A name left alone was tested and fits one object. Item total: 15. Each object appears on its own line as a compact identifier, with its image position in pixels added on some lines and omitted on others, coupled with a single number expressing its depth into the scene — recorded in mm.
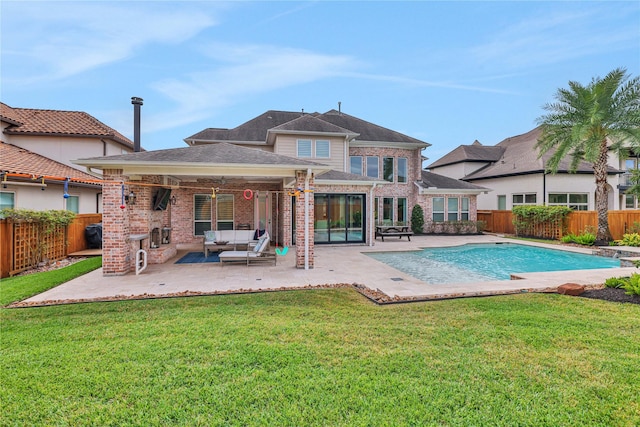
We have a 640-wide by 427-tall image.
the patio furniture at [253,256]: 9844
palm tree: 14766
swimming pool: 9723
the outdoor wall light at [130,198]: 8904
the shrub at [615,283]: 6747
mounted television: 11203
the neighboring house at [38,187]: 11305
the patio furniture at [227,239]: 12080
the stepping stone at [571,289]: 6438
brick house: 8734
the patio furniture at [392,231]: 17969
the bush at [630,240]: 14258
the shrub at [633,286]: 6093
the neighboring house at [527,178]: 21739
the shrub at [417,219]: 21234
